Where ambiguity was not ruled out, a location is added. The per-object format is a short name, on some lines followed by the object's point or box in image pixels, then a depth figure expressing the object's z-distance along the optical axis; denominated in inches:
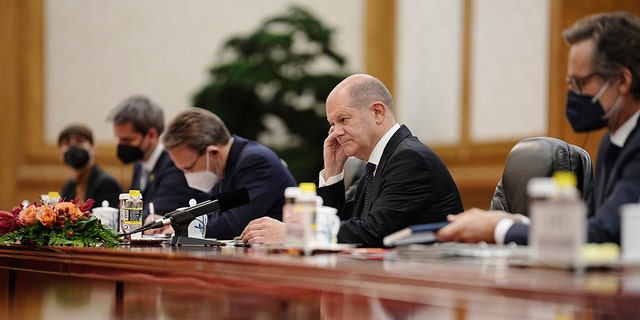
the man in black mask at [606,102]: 206.2
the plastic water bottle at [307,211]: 221.6
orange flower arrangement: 290.0
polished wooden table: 142.0
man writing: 380.8
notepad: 206.2
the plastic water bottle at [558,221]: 161.5
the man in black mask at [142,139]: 462.0
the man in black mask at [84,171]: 503.2
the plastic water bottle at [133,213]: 340.5
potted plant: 553.0
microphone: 291.0
